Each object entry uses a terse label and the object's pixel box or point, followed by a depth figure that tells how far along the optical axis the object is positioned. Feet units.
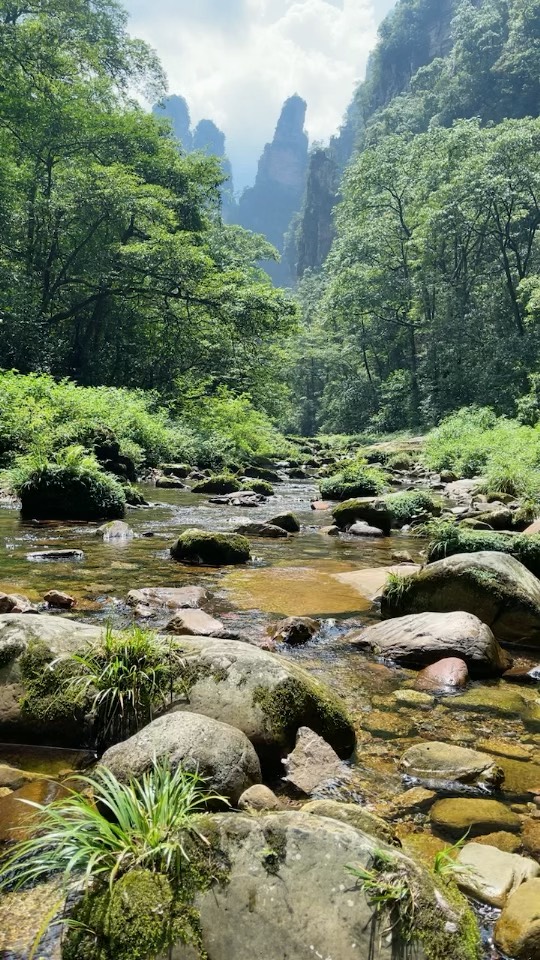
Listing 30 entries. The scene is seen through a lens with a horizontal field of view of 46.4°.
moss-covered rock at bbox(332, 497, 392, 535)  40.73
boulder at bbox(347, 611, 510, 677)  16.69
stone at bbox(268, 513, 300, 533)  39.04
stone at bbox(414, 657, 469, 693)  15.61
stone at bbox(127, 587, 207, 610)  21.21
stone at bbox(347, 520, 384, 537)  39.19
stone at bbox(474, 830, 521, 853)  9.25
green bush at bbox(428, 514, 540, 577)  24.94
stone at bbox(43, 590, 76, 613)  20.36
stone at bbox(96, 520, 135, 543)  34.39
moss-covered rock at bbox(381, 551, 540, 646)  19.47
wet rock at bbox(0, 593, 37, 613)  17.43
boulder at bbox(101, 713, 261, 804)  9.20
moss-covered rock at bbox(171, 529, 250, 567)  29.55
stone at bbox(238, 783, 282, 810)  9.23
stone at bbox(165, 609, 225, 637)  17.70
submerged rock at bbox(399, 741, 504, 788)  11.11
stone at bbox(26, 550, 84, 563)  28.17
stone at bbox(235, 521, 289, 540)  37.01
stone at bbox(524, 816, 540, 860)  9.20
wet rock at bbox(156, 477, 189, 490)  61.31
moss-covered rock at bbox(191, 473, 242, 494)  58.18
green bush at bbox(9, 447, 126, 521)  40.27
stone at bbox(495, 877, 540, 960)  6.91
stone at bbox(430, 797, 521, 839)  9.75
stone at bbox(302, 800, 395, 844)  7.58
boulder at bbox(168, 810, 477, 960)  6.05
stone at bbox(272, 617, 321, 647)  18.45
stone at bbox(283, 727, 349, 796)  11.05
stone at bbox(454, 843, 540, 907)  7.86
